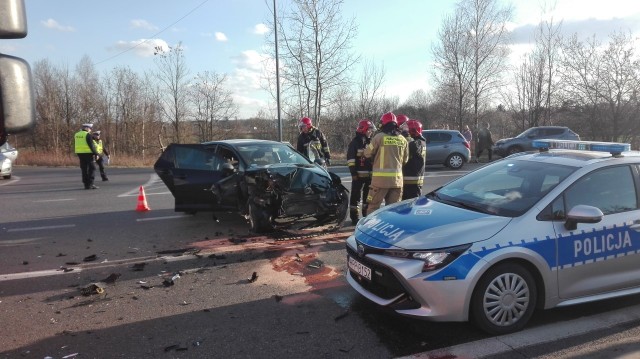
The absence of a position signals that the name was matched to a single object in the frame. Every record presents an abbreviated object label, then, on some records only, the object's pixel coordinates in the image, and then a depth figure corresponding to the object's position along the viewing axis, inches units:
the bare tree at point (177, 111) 1325.2
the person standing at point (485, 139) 797.9
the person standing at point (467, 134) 858.1
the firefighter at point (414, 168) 280.1
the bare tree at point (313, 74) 838.5
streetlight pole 753.0
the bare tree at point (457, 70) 1015.0
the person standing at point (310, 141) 372.2
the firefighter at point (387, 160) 259.3
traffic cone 365.7
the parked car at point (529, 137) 800.5
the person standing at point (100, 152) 546.7
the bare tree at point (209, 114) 1385.3
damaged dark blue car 265.1
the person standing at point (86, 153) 478.9
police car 135.7
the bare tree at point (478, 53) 1005.2
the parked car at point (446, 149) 709.9
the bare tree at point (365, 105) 1112.8
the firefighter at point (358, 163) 306.5
